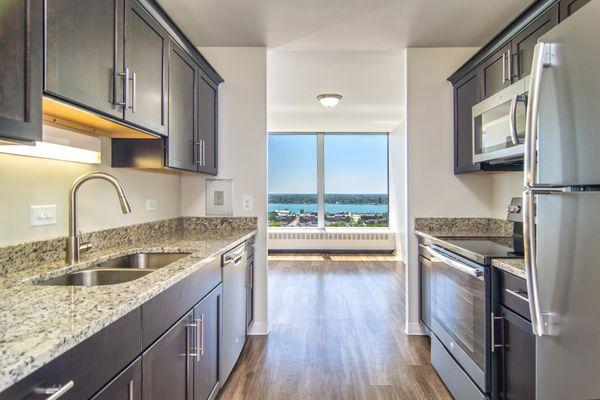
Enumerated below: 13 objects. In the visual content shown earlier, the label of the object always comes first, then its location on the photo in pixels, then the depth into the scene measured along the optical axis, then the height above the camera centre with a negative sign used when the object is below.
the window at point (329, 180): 7.43 +0.49
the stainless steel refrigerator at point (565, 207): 0.92 -0.02
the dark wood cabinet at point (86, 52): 1.12 +0.56
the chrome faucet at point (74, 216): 1.57 -0.06
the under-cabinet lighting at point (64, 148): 1.42 +0.26
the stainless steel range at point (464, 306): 1.76 -0.64
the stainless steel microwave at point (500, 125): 1.91 +0.49
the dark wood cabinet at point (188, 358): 1.20 -0.66
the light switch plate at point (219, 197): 3.07 +0.05
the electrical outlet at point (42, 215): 1.47 -0.06
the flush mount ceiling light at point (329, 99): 4.45 +1.38
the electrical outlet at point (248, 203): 3.07 -0.01
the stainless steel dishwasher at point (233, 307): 2.12 -0.73
